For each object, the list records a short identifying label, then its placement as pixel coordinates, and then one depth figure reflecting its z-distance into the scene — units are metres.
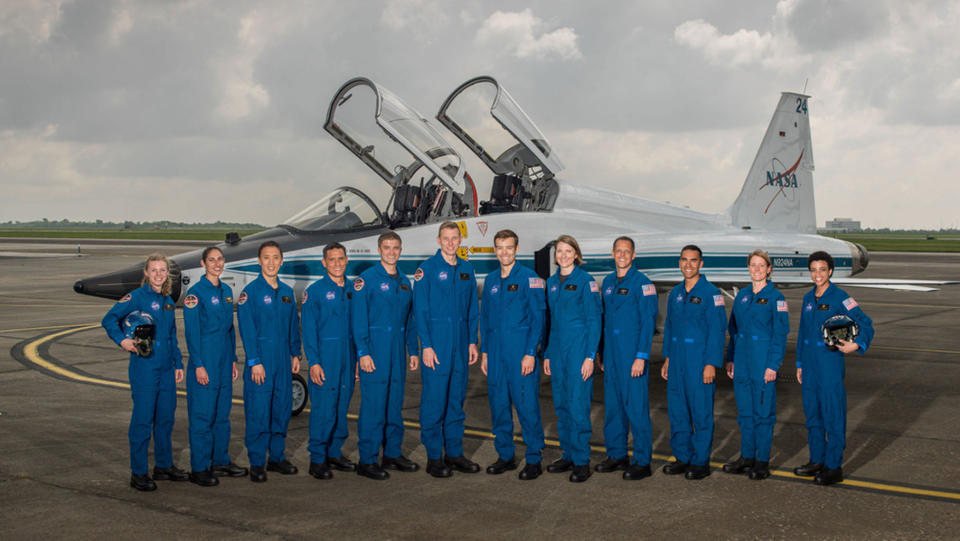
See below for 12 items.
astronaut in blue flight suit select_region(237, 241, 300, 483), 5.89
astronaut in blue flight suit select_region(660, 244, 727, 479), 5.90
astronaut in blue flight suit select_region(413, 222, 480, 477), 6.04
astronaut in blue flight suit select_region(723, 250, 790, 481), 5.84
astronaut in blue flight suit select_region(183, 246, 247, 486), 5.73
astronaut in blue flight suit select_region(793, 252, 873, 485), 5.68
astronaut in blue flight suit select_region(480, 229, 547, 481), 5.97
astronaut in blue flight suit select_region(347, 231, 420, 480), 5.95
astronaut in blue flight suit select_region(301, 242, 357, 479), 5.93
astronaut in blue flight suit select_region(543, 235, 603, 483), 5.89
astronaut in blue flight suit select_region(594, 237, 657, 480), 5.96
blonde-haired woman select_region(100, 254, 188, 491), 5.56
